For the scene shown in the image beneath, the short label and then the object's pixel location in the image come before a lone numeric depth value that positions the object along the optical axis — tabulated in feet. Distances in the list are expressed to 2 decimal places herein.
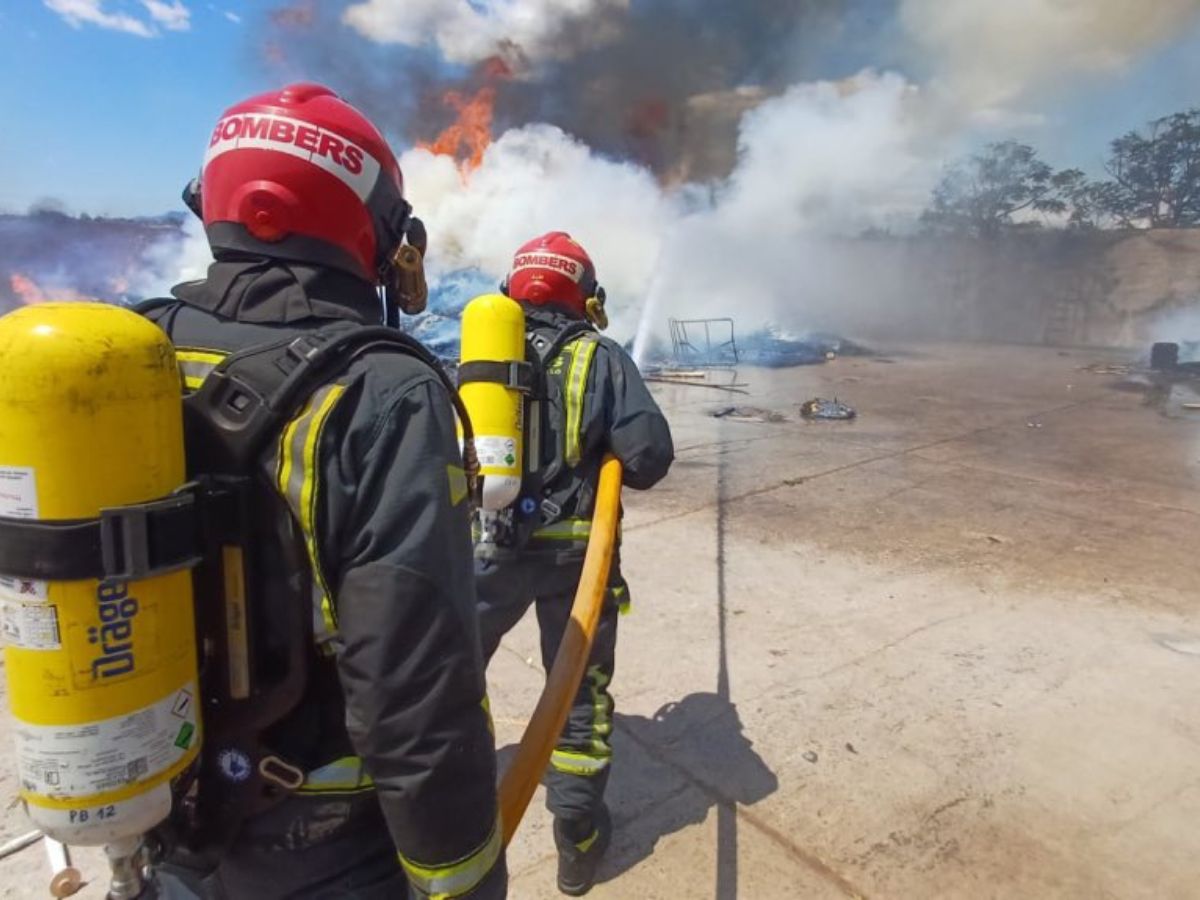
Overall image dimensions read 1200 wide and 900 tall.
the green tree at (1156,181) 91.81
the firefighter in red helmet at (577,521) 7.96
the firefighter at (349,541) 3.35
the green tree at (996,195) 97.14
